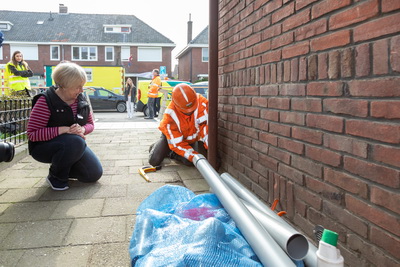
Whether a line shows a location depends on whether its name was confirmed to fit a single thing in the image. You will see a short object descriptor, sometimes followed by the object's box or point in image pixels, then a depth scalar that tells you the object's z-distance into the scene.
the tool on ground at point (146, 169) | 4.21
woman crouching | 3.48
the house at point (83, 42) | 36.53
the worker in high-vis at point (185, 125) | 4.39
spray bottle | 1.33
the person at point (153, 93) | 13.08
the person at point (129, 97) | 14.99
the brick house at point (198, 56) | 37.05
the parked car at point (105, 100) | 20.50
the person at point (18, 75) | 7.51
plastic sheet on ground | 1.61
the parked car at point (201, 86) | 9.57
